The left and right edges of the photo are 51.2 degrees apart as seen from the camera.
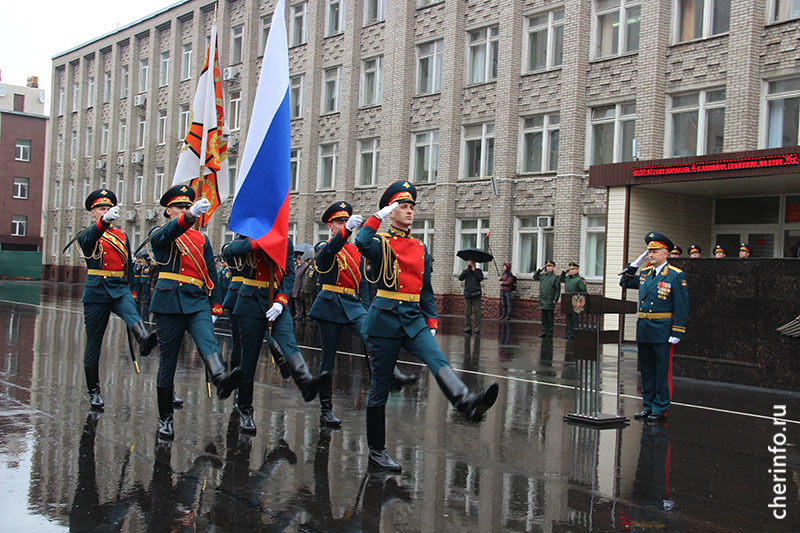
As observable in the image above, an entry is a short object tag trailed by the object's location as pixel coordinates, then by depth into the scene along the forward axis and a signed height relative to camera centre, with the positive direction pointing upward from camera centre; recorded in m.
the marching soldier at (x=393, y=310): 6.48 -0.36
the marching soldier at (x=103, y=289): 8.54 -0.39
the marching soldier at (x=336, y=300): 8.27 -0.38
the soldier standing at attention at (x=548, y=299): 21.86 -0.74
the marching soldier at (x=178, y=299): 7.50 -0.40
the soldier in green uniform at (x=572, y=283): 20.62 -0.28
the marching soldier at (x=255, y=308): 7.80 -0.46
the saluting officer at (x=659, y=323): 9.37 -0.54
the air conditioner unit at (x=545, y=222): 28.57 +1.67
